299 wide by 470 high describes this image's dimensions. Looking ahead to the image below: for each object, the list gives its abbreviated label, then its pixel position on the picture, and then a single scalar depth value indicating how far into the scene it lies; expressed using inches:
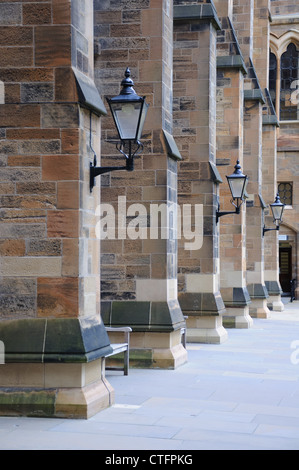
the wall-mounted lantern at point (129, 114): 340.8
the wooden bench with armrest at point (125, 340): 425.5
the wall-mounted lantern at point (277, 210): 958.4
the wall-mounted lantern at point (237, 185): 624.4
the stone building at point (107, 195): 314.2
